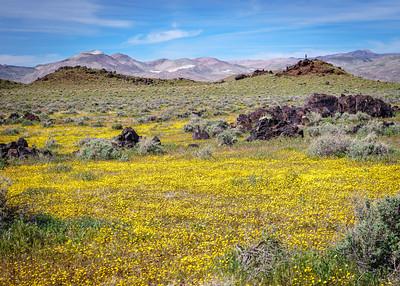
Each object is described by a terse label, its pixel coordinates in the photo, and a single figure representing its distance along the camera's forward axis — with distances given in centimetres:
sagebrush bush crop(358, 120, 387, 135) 2167
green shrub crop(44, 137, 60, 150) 2342
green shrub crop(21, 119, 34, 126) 3525
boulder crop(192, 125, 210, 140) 2488
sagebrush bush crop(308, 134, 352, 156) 1677
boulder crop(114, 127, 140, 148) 2148
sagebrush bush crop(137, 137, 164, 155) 1966
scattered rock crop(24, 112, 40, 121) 3772
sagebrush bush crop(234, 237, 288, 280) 642
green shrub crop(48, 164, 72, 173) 1608
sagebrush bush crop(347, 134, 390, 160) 1568
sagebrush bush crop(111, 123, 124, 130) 3191
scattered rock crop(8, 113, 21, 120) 3793
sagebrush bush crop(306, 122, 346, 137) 2156
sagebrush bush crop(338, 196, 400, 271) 632
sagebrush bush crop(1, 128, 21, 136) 2946
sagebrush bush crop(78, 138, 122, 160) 1884
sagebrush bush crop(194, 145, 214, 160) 1770
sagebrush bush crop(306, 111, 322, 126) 2717
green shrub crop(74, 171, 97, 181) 1446
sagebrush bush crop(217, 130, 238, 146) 2144
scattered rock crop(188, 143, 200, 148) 2136
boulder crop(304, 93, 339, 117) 3131
